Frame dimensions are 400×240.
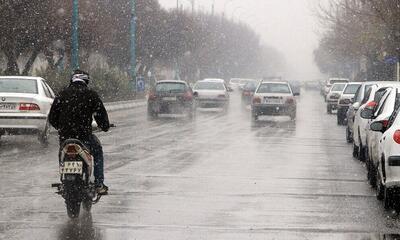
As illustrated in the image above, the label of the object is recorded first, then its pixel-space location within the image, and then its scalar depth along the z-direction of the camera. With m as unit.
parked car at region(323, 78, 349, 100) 71.31
